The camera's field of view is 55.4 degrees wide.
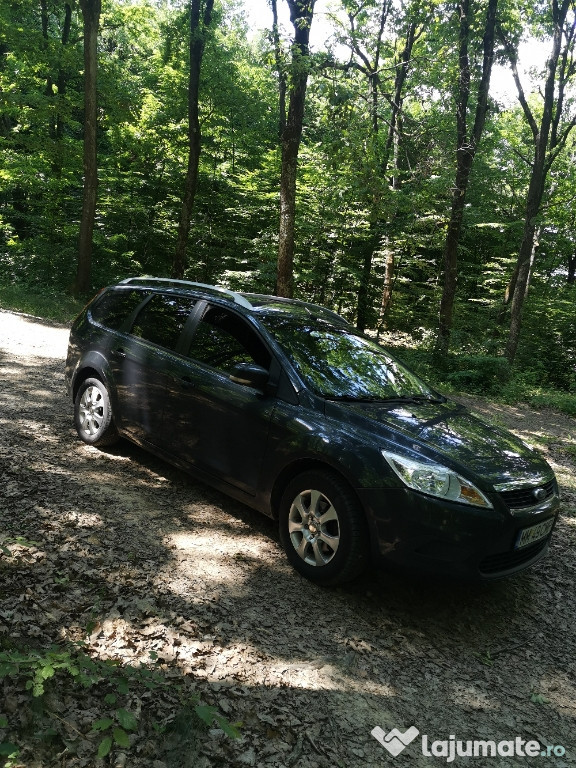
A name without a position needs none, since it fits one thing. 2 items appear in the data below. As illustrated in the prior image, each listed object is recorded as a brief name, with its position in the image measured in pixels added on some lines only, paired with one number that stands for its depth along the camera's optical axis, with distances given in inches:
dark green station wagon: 129.9
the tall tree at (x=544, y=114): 560.7
